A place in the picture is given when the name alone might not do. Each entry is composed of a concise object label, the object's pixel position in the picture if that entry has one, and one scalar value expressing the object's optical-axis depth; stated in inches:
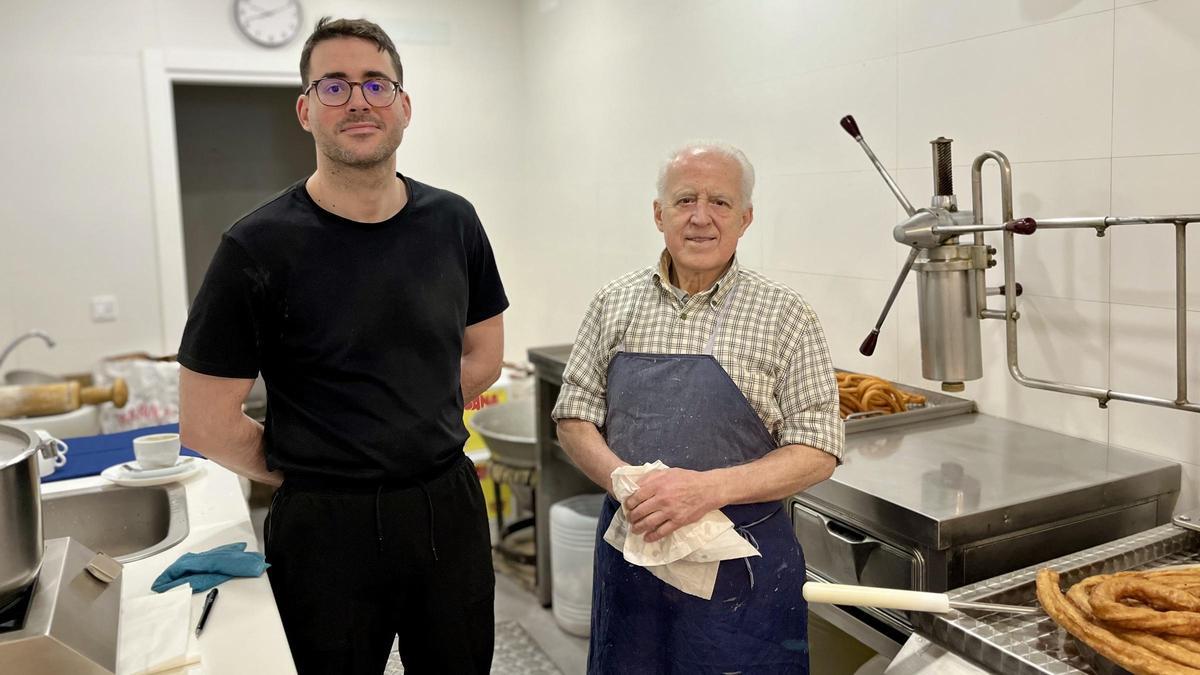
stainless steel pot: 42.2
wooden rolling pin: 123.8
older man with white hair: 66.0
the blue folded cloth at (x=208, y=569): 58.4
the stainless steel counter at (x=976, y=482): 66.5
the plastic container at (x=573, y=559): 123.3
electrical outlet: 166.4
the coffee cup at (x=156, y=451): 79.7
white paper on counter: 48.2
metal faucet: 147.0
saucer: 77.9
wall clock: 169.9
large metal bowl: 135.7
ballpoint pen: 53.9
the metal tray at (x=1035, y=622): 50.3
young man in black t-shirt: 62.3
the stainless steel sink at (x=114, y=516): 75.7
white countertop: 50.6
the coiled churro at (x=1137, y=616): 46.9
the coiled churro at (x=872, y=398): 91.4
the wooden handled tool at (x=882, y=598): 52.8
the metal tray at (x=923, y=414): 86.6
